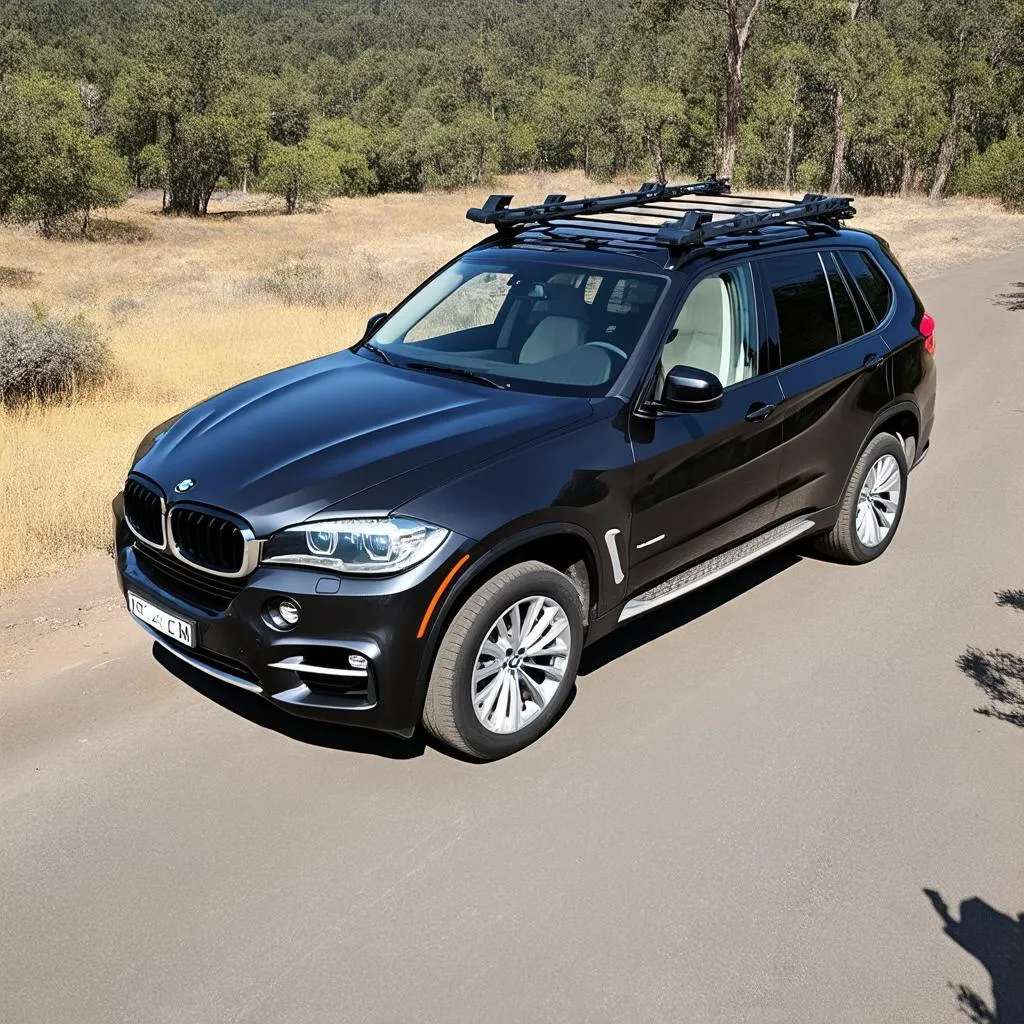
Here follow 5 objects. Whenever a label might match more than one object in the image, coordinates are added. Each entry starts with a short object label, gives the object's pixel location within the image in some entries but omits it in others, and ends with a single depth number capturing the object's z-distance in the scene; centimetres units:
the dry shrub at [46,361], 1038
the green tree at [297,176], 5400
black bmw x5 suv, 365
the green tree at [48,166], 3988
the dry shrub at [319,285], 1673
